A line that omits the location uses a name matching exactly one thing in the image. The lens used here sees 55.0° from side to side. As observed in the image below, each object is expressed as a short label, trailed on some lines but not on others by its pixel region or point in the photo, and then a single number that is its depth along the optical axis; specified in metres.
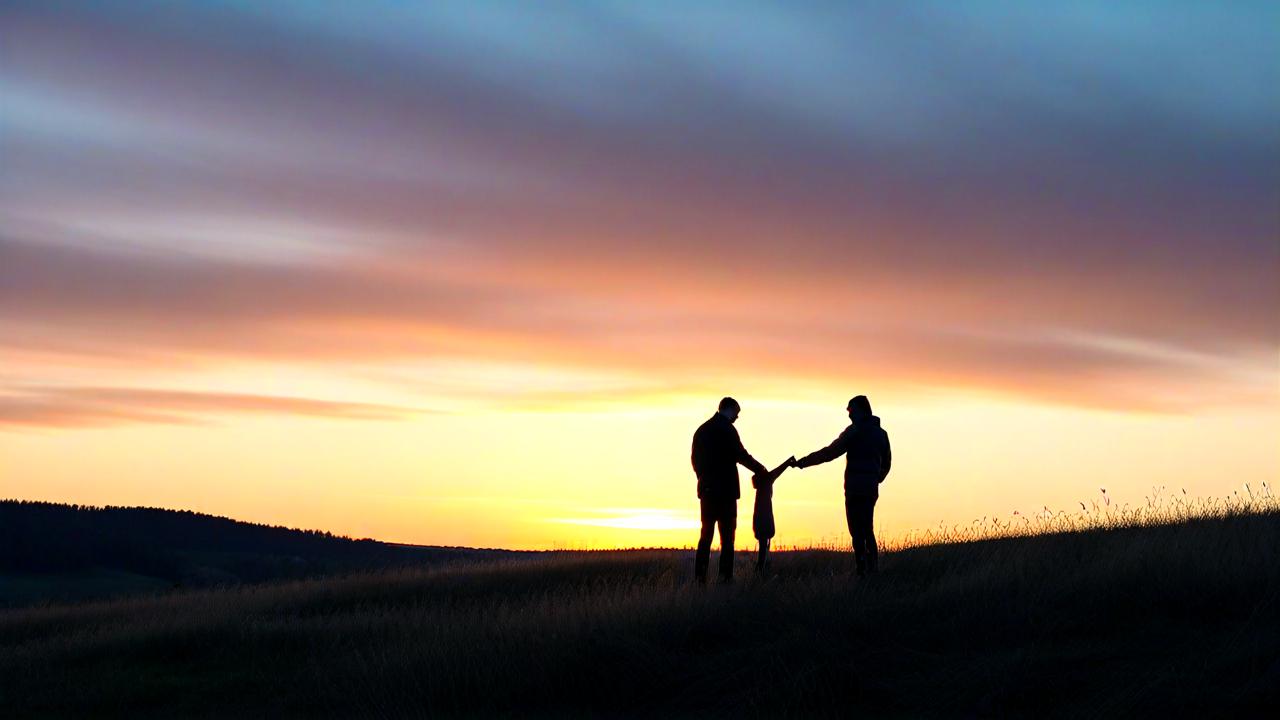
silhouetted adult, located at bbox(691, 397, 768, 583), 17.45
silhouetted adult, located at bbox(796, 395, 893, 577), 16.66
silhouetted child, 18.34
